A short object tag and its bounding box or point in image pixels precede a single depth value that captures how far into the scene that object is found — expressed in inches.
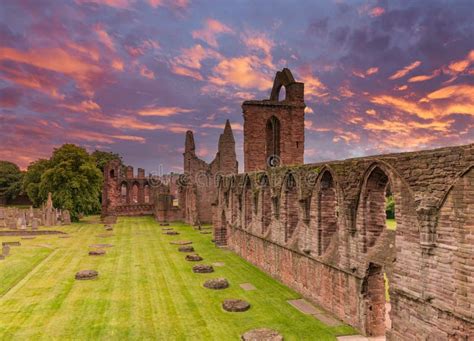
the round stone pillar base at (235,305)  462.0
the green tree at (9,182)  2633.9
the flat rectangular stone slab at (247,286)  562.6
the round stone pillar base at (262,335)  368.9
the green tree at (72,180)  1462.8
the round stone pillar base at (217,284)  562.6
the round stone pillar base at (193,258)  764.6
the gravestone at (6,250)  783.0
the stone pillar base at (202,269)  665.0
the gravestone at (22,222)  1241.9
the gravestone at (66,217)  1413.6
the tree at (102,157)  2223.7
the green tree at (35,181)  1846.2
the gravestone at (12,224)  1235.2
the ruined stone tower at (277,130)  1041.5
